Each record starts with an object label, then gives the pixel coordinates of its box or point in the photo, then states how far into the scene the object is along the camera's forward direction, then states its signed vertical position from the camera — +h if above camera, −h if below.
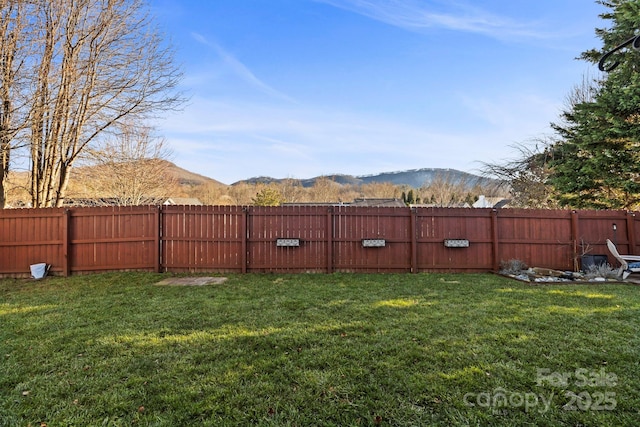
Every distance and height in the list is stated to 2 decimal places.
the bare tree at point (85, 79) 6.79 +3.42
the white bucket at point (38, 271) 6.48 -1.20
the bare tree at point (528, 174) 11.47 +1.59
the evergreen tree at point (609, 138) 7.91 +2.08
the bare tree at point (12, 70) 6.15 +3.10
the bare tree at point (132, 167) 8.42 +1.69
